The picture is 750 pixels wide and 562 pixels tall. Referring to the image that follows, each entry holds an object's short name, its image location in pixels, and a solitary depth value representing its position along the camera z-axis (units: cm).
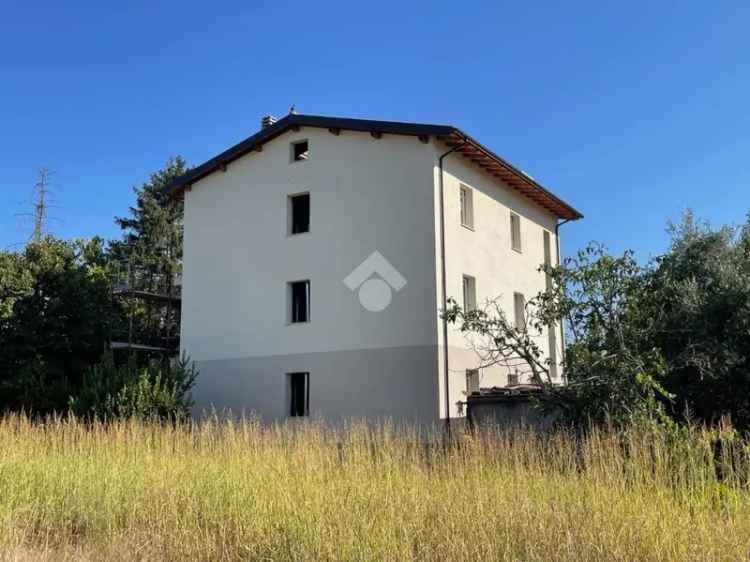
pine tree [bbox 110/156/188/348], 3978
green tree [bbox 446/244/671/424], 1027
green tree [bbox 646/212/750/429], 1106
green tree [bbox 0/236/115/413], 2272
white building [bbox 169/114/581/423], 1738
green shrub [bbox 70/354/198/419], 1720
